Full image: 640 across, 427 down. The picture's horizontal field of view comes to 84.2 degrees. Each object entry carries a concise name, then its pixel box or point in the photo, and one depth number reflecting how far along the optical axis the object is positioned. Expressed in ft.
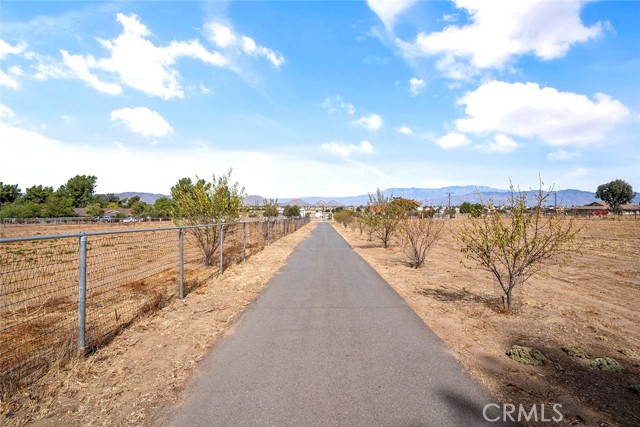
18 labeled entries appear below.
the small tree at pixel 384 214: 60.95
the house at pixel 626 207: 344.08
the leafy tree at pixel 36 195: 327.47
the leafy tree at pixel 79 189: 396.57
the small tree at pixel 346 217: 160.04
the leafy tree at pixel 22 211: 259.47
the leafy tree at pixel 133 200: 442.50
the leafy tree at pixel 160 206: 317.54
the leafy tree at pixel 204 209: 41.88
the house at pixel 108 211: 339.05
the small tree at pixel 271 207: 145.10
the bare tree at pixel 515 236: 21.63
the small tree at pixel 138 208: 364.01
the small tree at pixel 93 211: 310.65
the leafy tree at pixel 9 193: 350.84
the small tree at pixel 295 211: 357.41
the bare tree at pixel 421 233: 42.80
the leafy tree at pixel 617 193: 352.28
